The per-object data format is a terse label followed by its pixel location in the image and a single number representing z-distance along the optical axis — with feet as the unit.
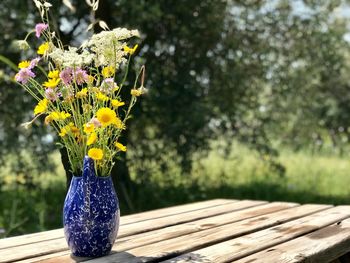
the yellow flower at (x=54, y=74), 6.85
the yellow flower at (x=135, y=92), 7.09
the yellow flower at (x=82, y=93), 7.01
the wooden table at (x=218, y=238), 7.09
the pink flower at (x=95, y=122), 6.51
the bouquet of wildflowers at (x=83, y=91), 6.78
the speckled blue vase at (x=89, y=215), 6.98
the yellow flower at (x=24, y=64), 6.98
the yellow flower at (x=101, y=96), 6.88
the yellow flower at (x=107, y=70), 7.09
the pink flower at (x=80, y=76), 6.94
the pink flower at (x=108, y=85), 6.92
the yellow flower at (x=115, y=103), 6.90
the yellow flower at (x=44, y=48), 6.94
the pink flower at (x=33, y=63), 6.92
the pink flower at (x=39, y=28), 7.00
